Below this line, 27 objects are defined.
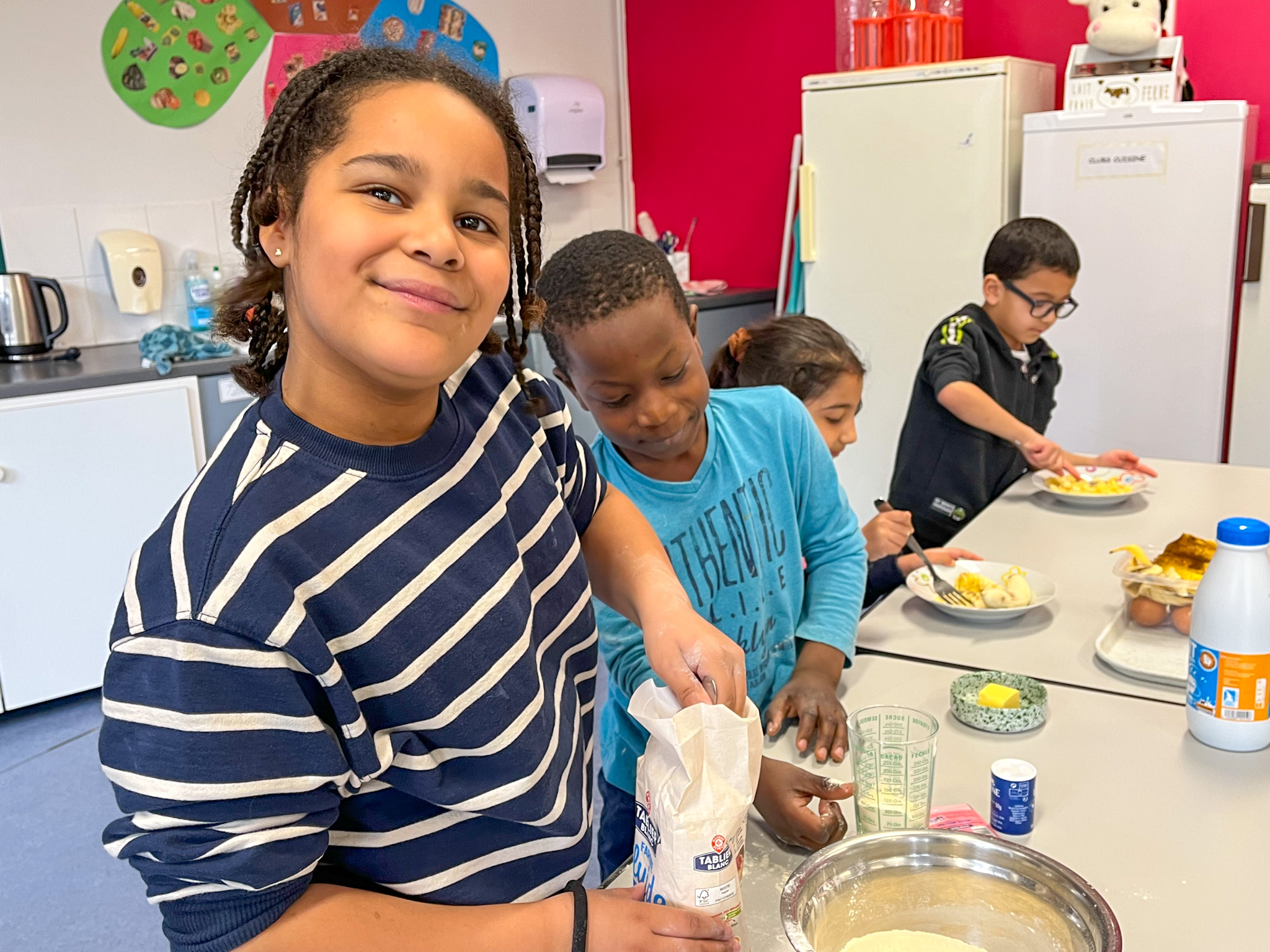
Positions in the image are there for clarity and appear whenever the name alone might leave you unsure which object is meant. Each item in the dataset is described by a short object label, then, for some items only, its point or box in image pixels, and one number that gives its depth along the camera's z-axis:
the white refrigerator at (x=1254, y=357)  3.06
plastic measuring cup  0.88
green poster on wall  3.25
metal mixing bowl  0.75
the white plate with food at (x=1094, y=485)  1.92
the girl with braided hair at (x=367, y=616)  0.60
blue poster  3.83
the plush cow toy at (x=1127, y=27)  3.17
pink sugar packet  0.92
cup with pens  4.29
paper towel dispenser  4.02
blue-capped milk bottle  1.01
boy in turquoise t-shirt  1.17
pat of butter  1.11
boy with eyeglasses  2.16
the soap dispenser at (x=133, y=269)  3.17
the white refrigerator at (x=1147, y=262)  3.11
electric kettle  2.87
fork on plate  1.44
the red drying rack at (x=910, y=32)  3.56
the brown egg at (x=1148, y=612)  1.36
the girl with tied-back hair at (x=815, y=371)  1.76
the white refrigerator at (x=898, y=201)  3.37
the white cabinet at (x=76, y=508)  2.63
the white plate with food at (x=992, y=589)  1.41
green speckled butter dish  1.10
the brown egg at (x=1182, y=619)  1.35
